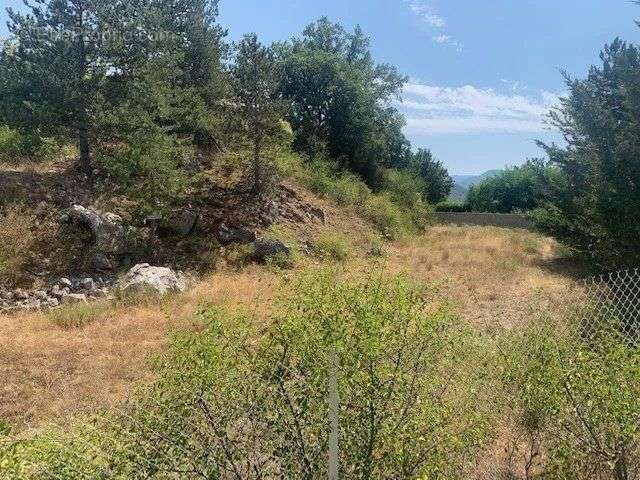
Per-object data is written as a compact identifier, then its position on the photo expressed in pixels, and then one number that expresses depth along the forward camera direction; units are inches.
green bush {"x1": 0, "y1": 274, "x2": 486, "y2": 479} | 96.2
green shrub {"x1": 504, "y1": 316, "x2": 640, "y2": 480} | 111.2
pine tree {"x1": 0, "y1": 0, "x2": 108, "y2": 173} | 408.2
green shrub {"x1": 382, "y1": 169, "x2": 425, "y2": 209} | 773.3
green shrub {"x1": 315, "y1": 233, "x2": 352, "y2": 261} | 454.9
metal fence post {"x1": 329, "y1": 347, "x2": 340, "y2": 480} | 87.8
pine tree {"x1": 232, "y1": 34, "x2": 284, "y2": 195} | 479.2
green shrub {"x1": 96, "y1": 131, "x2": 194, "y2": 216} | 393.7
